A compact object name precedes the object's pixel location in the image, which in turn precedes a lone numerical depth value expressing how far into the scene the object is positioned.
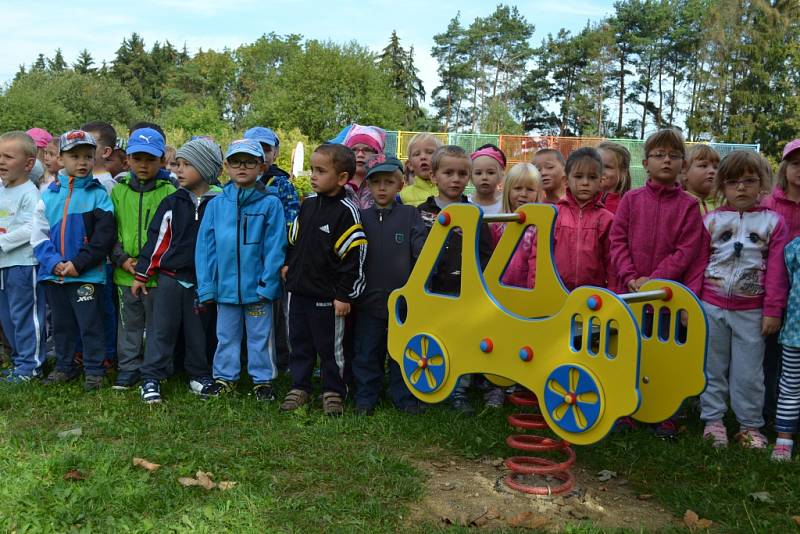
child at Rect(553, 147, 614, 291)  4.82
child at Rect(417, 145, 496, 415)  5.09
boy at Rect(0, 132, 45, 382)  5.86
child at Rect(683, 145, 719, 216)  5.32
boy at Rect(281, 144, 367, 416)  4.89
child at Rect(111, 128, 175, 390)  5.56
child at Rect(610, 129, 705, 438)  4.61
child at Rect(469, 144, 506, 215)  5.48
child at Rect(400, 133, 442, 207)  5.97
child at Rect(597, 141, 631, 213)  5.73
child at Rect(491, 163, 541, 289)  5.24
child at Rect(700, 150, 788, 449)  4.48
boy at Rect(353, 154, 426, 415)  4.98
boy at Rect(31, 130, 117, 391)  5.55
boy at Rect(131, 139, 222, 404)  5.36
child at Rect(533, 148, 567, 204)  5.56
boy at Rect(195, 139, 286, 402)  5.23
